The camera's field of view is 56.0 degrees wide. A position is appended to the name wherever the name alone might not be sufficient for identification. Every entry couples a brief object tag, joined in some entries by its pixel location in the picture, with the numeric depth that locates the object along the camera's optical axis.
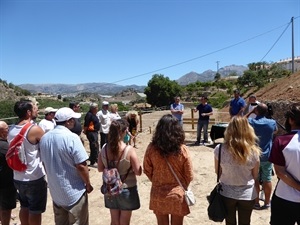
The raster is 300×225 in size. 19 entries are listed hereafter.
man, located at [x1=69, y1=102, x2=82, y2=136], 6.11
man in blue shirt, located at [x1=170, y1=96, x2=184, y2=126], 9.13
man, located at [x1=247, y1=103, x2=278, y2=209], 3.98
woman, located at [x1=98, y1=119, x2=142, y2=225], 2.86
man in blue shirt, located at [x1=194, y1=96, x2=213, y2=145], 9.03
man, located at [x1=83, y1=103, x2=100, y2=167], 6.96
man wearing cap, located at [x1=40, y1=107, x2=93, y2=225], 2.79
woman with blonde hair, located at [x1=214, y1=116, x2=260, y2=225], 2.72
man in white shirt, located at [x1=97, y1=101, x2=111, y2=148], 7.47
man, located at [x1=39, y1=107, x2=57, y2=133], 4.90
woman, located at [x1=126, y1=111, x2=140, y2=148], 7.94
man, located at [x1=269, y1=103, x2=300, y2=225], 2.38
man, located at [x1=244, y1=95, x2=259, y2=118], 6.68
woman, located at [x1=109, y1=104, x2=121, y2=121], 7.80
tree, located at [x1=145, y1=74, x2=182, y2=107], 50.97
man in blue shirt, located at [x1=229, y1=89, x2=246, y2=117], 7.90
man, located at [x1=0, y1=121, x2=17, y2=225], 3.45
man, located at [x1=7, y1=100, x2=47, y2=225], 3.14
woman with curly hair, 2.73
